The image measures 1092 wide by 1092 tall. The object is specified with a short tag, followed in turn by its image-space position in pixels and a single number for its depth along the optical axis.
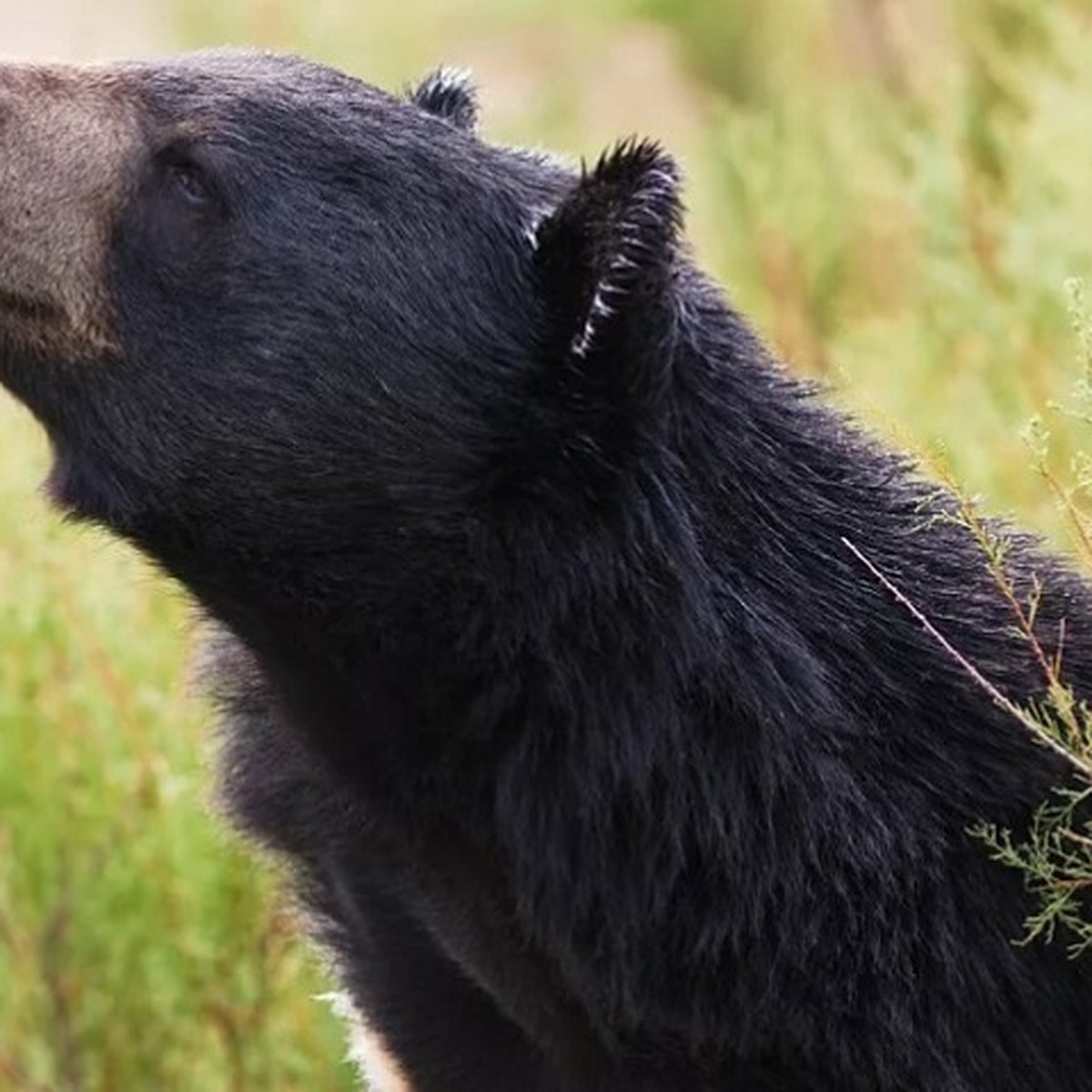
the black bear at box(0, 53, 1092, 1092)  7.29
